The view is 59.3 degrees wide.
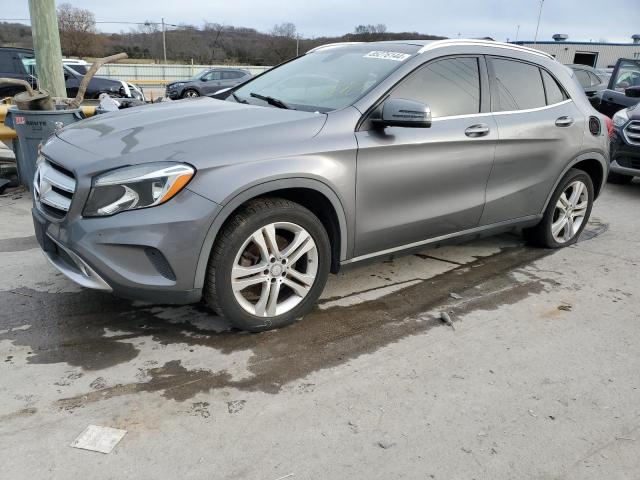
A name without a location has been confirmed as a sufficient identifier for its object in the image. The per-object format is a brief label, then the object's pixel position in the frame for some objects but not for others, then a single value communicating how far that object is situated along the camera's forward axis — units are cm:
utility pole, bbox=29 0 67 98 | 664
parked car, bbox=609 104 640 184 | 780
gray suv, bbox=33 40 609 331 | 282
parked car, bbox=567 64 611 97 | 1299
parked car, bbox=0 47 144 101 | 1277
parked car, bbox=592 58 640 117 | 1021
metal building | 4777
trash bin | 573
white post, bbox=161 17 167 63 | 4449
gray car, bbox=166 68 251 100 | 2391
